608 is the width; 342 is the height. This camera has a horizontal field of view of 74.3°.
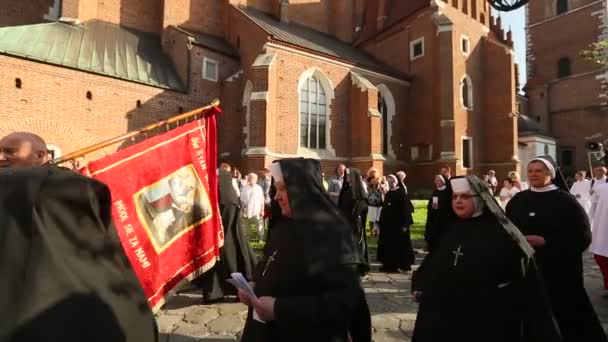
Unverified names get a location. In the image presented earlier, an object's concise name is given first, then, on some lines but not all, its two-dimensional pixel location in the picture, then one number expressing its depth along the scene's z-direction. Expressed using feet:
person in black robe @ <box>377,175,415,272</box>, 24.54
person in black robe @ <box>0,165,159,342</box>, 3.72
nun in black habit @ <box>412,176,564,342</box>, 8.40
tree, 46.01
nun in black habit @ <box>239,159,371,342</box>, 6.32
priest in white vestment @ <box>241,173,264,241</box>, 34.40
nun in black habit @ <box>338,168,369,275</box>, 22.11
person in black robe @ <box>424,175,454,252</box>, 23.21
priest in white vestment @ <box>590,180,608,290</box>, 19.47
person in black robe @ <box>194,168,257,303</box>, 17.78
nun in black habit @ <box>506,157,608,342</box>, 12.08
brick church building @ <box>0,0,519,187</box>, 50.49
